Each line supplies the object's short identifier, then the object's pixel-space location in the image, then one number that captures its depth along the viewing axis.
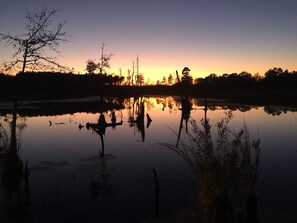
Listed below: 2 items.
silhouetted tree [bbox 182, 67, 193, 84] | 143.27
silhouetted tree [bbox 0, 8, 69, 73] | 13.54
